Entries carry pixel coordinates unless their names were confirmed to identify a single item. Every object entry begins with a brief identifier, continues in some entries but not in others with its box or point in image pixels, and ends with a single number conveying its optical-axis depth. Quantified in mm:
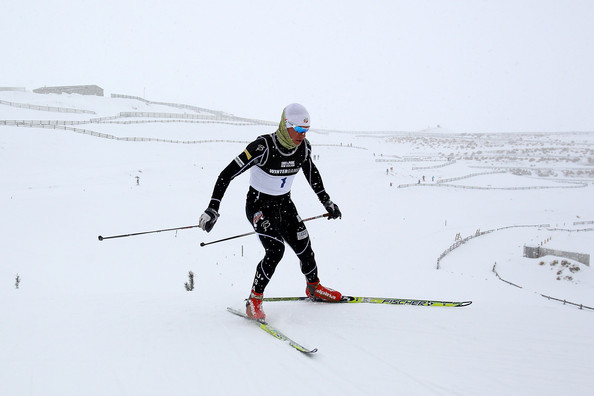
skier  4926
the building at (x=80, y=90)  64688
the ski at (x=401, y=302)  5605
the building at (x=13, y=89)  59950
